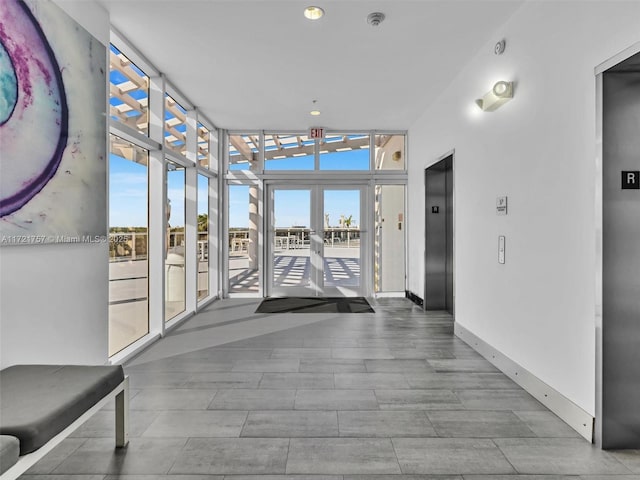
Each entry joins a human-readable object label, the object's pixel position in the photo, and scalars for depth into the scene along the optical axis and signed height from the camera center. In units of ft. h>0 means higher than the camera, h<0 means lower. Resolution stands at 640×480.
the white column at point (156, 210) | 13.85 +1.27
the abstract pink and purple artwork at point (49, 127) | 6.86 +2.46
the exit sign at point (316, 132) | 21.21 +6.32
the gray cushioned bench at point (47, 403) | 4.85 -2.35
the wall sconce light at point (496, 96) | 10.19 +4.15
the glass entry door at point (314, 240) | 22.34 +0.25
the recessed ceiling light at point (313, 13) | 9.98 +6.23
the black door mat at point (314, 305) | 18.69 -3.21
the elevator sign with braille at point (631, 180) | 6.95 +1.18
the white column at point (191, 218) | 18.02 +1.29
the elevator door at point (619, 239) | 6.93 +0.09
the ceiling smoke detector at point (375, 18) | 10.14 +6.17
